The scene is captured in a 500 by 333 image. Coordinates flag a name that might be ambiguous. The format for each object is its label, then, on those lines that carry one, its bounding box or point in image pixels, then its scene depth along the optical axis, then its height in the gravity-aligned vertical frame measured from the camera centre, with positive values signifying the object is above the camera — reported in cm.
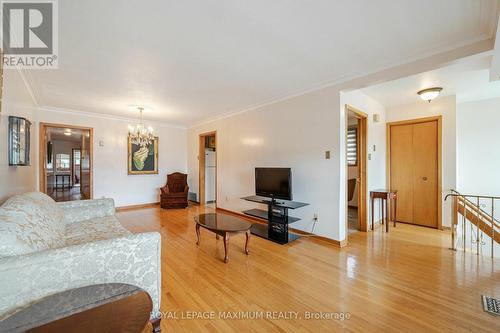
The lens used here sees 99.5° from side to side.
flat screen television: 340 -29
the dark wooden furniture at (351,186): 478 -49
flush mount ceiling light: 338 +117
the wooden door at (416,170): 412 -11
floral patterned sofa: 116 -59
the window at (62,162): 995 +23
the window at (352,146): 564 +51
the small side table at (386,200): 385 -68
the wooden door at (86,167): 524 -1
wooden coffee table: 263 -80
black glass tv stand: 330 -88
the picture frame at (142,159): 576 +21
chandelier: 454 +74
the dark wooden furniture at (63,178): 952 -53
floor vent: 176 -122
